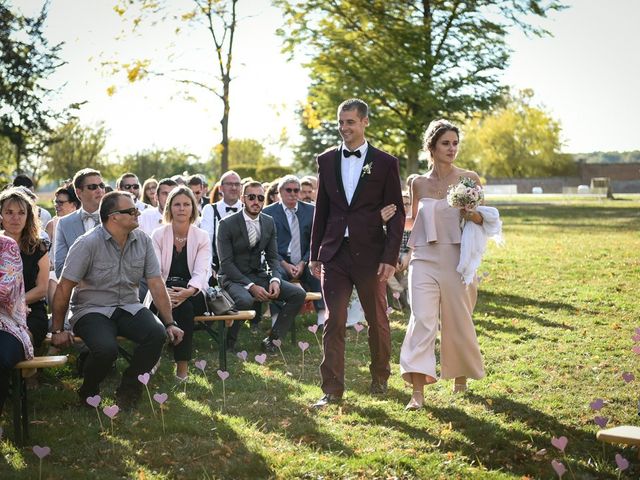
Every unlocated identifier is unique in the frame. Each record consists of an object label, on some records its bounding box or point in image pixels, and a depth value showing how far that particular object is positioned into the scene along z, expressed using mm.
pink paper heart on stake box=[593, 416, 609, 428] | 5043
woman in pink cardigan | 8734
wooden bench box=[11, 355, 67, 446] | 6113
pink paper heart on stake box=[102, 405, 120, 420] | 5762
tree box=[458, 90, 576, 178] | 90688
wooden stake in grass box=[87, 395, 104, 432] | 5925
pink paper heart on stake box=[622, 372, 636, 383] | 5930
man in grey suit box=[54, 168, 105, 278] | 8992
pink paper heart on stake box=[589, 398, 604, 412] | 5250
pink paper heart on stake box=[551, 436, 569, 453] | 4824
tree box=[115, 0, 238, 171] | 20688
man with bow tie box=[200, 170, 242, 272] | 11430
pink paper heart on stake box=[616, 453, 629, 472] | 4359
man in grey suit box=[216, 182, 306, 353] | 9914
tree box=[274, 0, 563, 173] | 31891
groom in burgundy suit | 7141
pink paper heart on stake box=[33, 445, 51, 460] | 5148
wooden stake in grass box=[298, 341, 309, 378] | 8032
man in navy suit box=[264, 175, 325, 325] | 11242
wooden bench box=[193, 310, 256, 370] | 8453
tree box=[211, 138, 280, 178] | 70938
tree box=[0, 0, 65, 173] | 33531
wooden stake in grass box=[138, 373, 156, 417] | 6461
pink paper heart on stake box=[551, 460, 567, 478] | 4336
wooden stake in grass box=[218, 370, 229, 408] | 7215
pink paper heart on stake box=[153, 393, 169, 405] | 6055
